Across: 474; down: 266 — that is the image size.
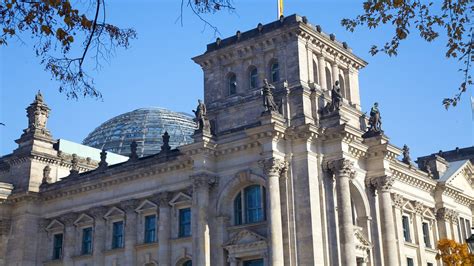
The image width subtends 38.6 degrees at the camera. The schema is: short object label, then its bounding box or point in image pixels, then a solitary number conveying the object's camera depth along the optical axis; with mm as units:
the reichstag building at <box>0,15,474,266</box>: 36812
